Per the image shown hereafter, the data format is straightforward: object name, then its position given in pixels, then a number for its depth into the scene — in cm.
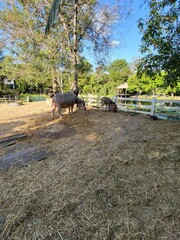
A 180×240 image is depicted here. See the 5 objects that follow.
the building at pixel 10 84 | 2561
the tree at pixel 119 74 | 4159
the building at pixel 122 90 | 2489
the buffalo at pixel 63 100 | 633
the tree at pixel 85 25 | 893
